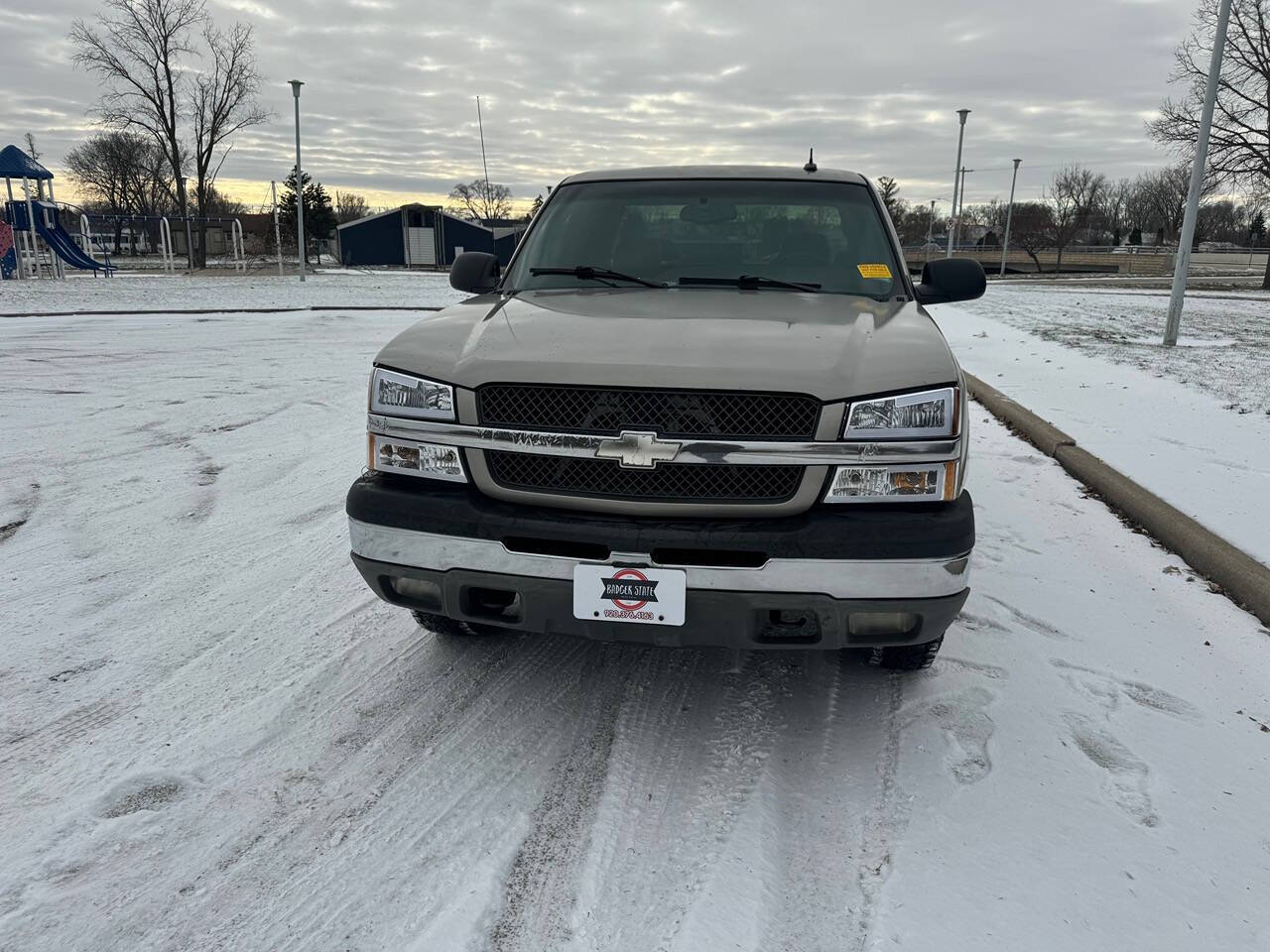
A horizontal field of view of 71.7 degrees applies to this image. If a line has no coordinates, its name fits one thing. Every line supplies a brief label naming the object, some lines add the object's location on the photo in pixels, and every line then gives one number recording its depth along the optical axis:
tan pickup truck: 2.47
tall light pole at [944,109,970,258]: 31.58
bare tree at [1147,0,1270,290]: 28.48
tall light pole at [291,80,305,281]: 28.01
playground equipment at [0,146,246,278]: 29.44
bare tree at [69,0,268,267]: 41.41
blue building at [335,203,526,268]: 62.59
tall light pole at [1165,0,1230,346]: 10.73
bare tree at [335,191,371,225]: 95.19
